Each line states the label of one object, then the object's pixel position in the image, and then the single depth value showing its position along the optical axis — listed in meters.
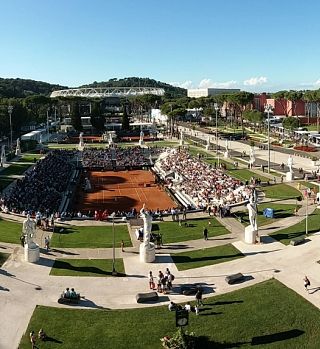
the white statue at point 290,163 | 58.37
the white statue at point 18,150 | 87.60
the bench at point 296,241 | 33.56
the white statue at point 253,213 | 34.56
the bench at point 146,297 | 25.11
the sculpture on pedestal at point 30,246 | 30.95
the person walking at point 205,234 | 35.50
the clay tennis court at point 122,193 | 54.79
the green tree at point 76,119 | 132.00
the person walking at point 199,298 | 24.58
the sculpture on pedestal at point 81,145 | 99.40
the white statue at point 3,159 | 73.70
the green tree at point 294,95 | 127.28
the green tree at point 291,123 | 107.62
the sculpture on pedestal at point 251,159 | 69.94
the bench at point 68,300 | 25.09
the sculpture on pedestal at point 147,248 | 30.95
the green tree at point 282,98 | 136.55
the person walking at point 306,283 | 26.06
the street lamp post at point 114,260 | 29.14
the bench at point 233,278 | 27.34
